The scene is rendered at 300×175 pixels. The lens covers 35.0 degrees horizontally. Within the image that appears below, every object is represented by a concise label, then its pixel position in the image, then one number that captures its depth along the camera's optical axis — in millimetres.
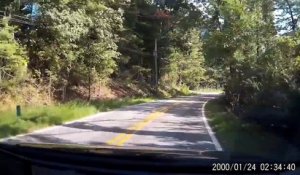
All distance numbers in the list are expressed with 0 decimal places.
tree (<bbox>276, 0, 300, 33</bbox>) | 29809
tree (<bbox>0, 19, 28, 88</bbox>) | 21958
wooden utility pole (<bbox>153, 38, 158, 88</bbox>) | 53469
